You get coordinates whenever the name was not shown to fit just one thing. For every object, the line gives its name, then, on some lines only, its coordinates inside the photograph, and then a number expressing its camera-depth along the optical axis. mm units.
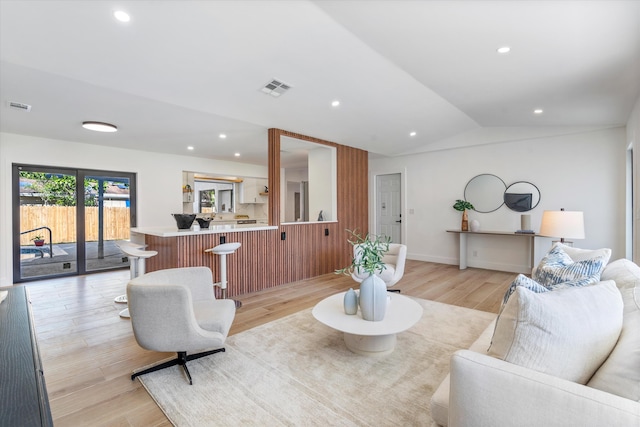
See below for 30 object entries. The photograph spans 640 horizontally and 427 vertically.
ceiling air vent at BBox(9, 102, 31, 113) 3562
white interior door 7496
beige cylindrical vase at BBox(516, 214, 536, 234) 5363
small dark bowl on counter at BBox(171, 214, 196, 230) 4215
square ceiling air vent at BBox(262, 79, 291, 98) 3494
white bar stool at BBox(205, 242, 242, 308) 3797
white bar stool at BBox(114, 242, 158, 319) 3728
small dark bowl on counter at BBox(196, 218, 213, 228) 4402
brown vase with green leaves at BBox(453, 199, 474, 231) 6102
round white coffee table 2297
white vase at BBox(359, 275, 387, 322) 2434
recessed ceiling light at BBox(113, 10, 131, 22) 2252
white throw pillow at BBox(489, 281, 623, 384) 1116
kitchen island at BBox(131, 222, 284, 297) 3912
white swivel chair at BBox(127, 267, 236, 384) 2047
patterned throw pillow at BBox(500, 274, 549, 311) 1431
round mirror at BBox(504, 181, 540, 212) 5531
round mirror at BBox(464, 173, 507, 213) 5902
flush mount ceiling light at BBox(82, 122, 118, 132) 4266
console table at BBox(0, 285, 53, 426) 794
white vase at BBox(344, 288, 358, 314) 2588
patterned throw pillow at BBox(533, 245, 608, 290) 1485
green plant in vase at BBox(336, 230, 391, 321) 2436
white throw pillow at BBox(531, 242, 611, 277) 1992
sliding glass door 5121
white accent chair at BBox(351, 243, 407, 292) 3969
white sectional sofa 953
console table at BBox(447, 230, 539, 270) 5301
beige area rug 1833
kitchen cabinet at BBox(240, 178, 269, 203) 8258
